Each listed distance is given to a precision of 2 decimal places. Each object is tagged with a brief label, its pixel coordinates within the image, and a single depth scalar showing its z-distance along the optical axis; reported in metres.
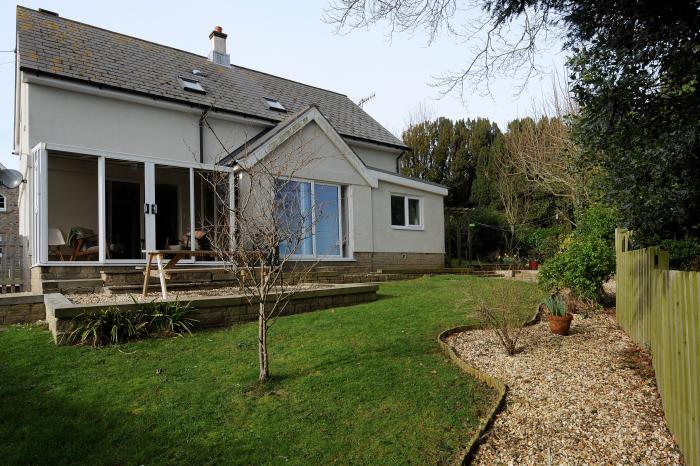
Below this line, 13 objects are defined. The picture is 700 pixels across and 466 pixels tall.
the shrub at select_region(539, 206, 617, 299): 8.44
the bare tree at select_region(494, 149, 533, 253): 23.03
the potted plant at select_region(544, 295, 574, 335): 6.74
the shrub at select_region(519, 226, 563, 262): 17.20
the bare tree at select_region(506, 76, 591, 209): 18.69
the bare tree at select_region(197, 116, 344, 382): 5.23
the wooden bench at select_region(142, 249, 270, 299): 8.21
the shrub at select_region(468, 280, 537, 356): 5.93
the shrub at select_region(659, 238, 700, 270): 8.34
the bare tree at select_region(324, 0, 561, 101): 6.21
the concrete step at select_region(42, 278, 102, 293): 9.20
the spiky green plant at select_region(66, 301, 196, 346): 6.27
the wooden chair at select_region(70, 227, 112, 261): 10.66
